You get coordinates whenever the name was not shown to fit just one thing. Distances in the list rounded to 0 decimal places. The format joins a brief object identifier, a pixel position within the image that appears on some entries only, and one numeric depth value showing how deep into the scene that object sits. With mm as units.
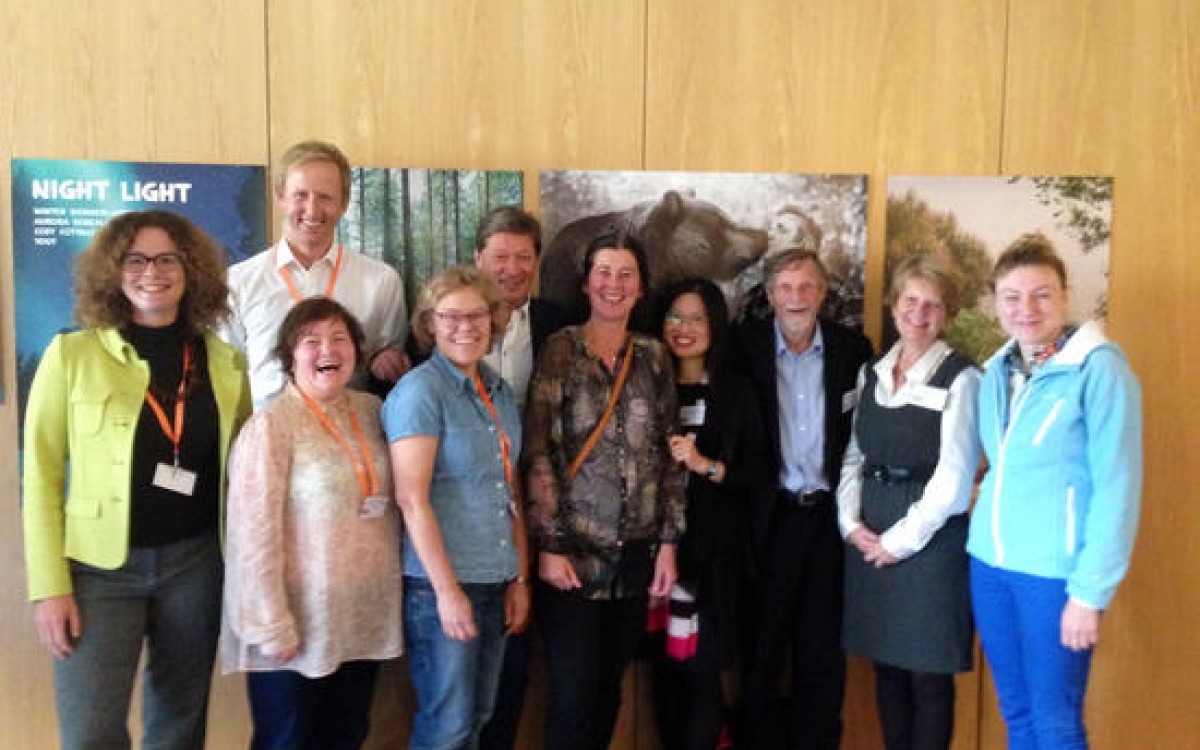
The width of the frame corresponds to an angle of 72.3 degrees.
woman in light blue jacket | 2184
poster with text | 2918
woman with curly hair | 2092
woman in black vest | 2549
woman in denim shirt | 2201
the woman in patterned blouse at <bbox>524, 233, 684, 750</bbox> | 2477
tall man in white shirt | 2559
